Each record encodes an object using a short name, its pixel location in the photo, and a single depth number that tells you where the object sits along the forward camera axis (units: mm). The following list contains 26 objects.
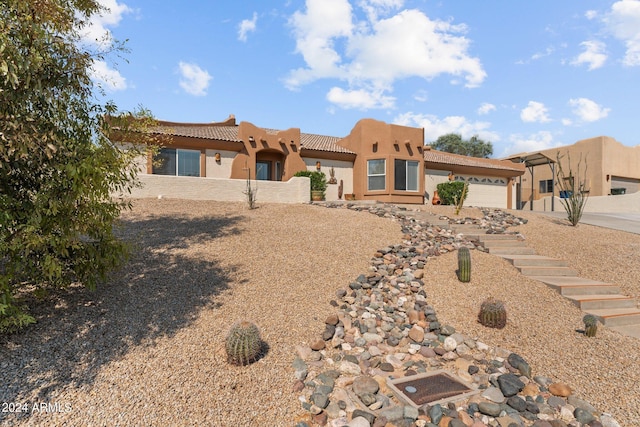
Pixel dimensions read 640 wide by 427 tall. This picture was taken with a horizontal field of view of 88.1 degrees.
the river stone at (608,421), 3830
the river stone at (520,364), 4707
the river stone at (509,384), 4246
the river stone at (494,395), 4172
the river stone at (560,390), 4301
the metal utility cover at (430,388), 4109
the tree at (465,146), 46500
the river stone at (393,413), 3799
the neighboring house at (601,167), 31016
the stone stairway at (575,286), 6812
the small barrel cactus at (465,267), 7539
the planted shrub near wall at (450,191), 20812
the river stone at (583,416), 3877
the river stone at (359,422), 3689
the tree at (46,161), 4094
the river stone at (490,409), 3921
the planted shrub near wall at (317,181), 17641
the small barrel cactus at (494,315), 5832
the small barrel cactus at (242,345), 4479
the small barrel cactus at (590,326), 5871
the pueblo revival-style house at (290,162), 15055
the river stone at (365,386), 4230
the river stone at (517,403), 4023
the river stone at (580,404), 4062
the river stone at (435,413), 3789
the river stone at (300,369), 4465
